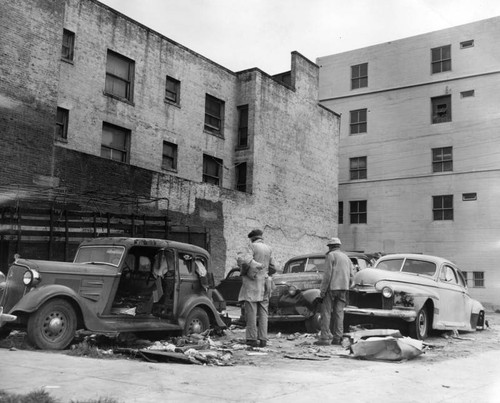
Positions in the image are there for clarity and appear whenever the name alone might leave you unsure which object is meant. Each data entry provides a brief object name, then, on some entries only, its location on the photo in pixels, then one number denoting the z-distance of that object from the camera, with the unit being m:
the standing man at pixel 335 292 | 10.18
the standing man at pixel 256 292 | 9.48
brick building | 17.58
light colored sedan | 11.02
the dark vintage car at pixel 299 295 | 11.60
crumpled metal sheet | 8.32
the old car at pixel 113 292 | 8.29
